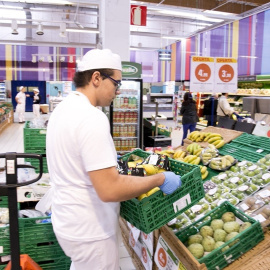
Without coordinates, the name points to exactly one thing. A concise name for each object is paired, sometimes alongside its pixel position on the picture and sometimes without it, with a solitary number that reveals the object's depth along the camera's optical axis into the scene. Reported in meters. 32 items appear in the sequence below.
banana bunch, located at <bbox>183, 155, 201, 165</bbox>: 3.85
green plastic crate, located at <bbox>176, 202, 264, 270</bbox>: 2.02
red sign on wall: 8.70
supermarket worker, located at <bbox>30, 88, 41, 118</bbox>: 16.12
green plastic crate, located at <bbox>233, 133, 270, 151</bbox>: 3.76
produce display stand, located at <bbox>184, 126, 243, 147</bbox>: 4.30
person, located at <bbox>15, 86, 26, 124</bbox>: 15.48
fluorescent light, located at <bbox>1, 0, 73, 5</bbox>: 11.59
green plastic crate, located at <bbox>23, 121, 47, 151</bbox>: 4.68
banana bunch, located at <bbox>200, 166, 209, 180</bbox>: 3.59
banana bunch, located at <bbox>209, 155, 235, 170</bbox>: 3.59
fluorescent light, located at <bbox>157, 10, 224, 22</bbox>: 12.29
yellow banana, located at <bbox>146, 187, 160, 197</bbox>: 1.92
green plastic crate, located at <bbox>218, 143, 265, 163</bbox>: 3.62
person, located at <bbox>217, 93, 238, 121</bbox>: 10.09
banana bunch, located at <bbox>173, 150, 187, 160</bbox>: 4.14
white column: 7.68
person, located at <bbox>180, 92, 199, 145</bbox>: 9.93
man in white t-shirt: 1.53
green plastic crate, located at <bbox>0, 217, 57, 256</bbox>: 2.50
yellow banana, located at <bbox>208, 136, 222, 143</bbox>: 4.30
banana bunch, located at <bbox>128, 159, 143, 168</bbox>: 2.29
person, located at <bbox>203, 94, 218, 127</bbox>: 11.73
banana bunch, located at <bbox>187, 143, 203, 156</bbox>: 4.13
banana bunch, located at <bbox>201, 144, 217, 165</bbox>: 3.84
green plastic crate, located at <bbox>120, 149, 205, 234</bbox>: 1.80
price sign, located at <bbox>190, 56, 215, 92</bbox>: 7.89
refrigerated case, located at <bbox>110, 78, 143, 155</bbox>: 7.20
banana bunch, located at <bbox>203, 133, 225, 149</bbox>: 4.16
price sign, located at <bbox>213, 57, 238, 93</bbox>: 8.11
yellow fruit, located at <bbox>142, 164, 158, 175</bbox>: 2.03
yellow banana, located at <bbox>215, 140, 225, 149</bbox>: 4.14
